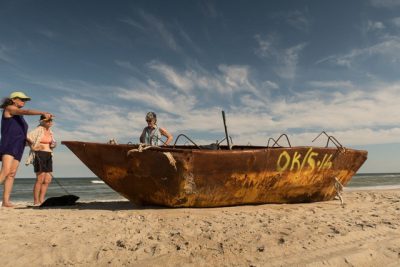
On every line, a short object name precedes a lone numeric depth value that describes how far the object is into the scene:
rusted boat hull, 4.04
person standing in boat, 5.48
